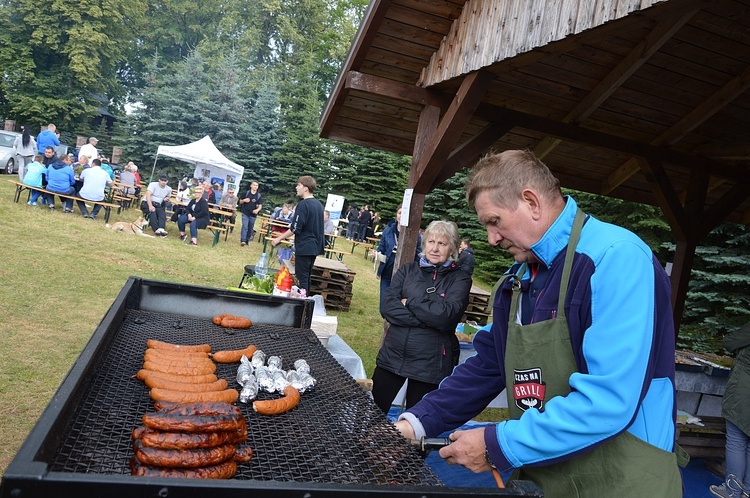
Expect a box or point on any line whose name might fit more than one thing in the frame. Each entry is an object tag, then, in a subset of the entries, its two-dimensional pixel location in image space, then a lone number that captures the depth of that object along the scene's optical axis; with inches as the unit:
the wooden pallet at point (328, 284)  429.1
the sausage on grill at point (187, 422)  74.2
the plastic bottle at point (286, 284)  189.2
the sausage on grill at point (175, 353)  105.8
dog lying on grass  580.4
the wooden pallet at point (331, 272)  428.5
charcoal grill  53.1
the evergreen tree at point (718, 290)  475.8
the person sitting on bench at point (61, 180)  574.9
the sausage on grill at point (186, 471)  67.8
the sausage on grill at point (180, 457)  69.0
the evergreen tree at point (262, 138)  1414.9
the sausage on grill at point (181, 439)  71.2
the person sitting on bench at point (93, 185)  586.6
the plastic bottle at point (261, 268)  215.9
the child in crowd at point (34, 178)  581.0
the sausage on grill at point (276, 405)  93.2
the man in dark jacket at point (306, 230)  343.9
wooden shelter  190.7
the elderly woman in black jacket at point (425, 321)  167.9
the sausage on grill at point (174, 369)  99.0
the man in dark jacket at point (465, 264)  180.4
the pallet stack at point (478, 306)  469.3
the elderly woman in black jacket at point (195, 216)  606.9
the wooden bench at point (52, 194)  579.5
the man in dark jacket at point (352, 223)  1010.1
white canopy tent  854.5
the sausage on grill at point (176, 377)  96.1
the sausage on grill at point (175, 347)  111.4
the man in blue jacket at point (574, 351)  64.1
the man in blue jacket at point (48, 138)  735.7
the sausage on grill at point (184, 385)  93.5
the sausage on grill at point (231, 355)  114.1
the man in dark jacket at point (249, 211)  641.8
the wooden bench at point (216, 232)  627.6
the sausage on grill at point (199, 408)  78.6
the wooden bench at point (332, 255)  722.2
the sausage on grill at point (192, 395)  89.6
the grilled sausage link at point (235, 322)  136.8
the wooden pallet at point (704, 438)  244.4
